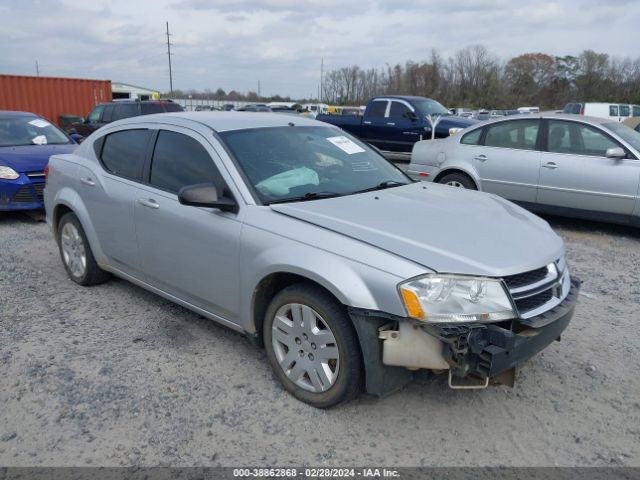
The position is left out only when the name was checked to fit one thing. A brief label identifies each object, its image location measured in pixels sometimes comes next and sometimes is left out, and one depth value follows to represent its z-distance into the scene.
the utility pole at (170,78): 56.69
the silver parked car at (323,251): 2.63
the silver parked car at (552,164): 6.68
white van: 29.33
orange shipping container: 18.30
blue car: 7.42
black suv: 14.78
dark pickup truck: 13.05
